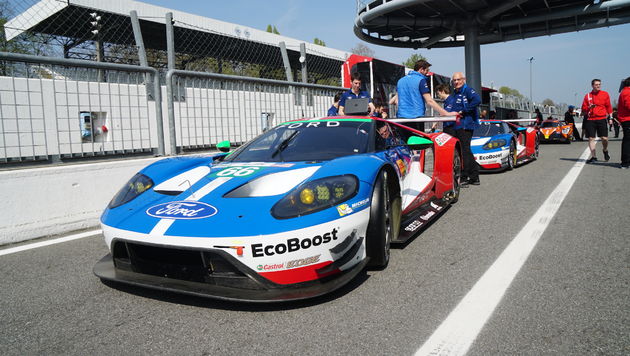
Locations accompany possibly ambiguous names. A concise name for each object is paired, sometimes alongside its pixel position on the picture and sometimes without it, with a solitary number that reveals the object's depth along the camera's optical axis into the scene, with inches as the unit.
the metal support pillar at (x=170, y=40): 223.1
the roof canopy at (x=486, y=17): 981.8
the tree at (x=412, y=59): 2223.2
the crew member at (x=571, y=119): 757.9
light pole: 1374.0
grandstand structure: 255.9
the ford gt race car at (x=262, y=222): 88.7
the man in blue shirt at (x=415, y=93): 250.1
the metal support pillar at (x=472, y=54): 1083.9
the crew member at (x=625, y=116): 311.3
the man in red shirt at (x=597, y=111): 348.2
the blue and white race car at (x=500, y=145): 325.7
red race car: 694.5
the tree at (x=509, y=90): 4918.3
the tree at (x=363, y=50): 2259.6
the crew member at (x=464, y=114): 263.7
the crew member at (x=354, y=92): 261.4
